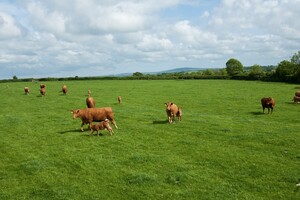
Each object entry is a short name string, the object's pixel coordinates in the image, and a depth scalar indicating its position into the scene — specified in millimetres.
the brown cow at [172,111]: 21078
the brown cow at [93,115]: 18641
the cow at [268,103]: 25633
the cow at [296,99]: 31312
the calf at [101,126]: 17541
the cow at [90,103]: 26766
